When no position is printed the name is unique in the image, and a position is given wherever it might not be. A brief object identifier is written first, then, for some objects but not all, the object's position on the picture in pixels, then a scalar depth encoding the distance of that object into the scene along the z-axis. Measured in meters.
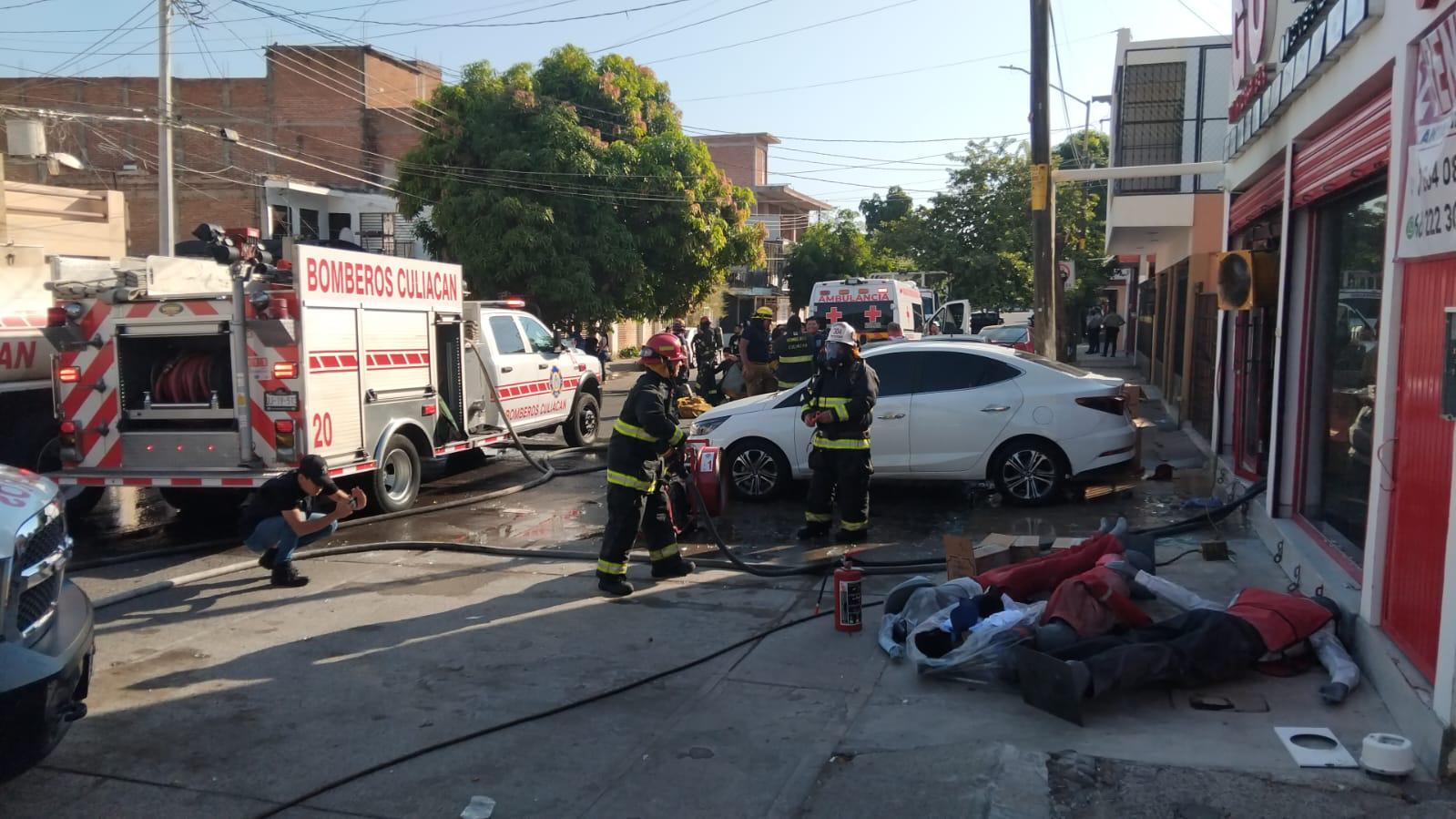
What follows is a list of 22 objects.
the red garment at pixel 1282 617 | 5.21
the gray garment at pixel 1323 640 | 4.99
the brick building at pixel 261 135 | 32.12
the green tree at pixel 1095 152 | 49.16
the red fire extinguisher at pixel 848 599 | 6.16
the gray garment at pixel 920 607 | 5.89
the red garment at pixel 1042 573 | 6.12
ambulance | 19.59
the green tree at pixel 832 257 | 44.94
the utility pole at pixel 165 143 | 19.03
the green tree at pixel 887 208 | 68.75
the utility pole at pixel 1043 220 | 14.06
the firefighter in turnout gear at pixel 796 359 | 14.02
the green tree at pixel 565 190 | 22.17
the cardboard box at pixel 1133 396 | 9.92
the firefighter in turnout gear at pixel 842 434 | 8.53
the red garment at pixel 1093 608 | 5.26
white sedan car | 9.61
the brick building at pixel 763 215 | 47.97
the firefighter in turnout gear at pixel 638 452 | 7.24
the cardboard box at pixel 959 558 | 6.68
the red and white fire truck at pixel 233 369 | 8.80
